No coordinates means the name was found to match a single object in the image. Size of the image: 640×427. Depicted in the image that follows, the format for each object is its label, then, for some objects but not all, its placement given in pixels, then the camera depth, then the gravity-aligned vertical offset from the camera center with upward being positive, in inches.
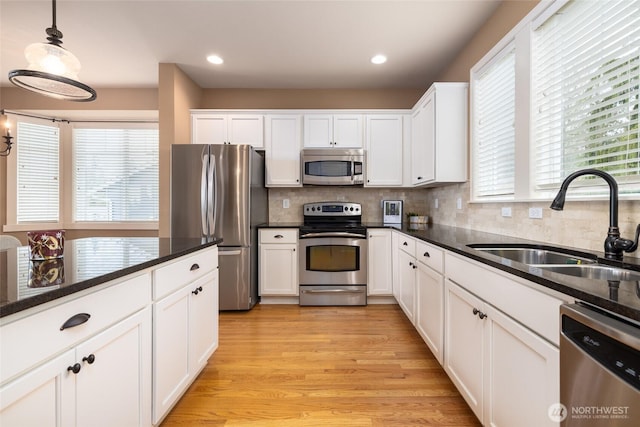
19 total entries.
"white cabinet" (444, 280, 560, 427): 37.0 -24.8
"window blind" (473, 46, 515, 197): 83.7 +27.0
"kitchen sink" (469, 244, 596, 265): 56.5 -9.4
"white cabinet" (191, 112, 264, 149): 141.9 +41.1
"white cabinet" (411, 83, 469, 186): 106.0 +30.5
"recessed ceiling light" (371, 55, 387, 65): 120.3 +66.0
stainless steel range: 129.0 -25.0
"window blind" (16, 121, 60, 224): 152.5 +21.7
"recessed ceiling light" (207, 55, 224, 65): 121.1 +66.6
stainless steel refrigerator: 120.6 +3.7
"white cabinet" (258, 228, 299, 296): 131.0 -22.5
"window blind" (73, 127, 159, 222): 166.1 +22.4
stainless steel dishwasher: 23.9 -14.9
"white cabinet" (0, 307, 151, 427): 28.9 -21.6
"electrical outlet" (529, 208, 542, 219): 70.4 -0.4
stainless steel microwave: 139.3 +21.1
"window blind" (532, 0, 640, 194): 49.4 +24.5
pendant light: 60.3 +31.8
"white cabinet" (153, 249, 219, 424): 52.6 -26.4
